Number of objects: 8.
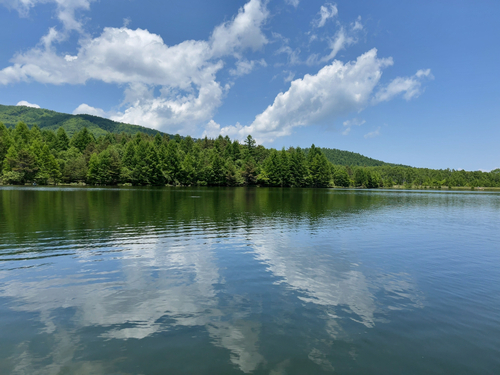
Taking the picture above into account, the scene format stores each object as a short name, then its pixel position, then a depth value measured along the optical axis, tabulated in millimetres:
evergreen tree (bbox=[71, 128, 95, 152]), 157000
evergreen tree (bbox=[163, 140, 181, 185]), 133250
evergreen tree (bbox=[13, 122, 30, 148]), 119375
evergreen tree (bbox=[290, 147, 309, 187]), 151000
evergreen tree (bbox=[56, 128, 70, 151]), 150050
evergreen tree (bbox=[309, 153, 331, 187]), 156000
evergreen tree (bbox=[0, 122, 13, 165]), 107062
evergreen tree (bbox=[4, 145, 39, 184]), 100462
